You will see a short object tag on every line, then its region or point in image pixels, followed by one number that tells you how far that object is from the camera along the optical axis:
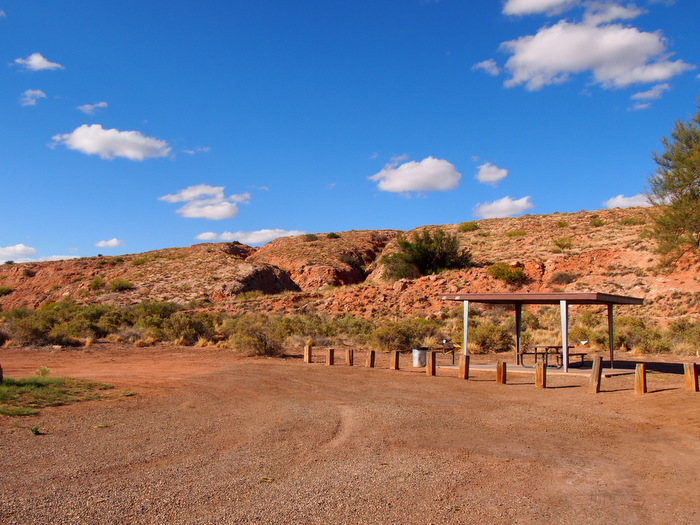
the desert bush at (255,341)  20.80
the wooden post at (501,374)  14.63
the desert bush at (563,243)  40.88
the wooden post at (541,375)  14.02
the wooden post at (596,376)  13.24
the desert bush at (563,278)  35.12
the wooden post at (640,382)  12.89
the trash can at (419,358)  17.59
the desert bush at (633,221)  45.12
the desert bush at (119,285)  46.41
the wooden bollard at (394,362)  17.25
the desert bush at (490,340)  23.45
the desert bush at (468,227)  58.70
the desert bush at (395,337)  23.22
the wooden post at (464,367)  15.42
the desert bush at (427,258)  41.68
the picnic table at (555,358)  17.92
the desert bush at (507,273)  36.34
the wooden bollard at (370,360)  17.72
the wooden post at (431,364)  16.09
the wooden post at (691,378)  12.70
